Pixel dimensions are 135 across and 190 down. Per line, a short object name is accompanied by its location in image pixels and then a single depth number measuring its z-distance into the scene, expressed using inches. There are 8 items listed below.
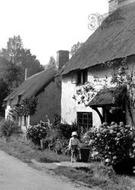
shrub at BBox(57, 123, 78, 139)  666.4
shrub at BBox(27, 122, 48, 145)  743.1
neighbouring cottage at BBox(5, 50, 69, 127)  1085.1
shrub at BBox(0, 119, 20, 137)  949.2
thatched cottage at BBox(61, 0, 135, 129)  596.6
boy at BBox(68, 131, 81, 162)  528.4
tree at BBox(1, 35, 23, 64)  3152.1
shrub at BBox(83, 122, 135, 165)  407.5
